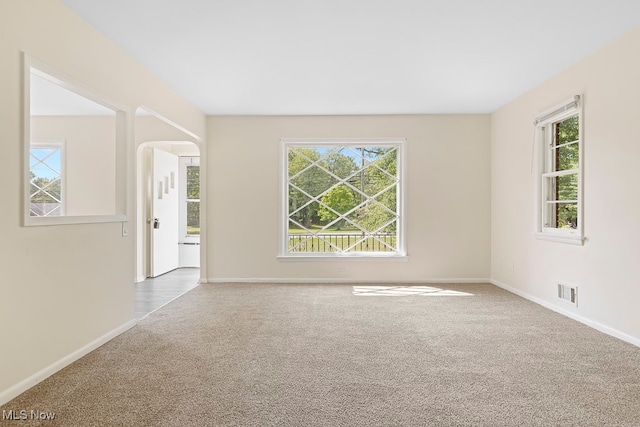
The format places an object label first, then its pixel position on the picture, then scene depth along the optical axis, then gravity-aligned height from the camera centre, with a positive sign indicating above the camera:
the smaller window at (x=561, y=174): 4.15 +0.38
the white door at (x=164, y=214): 6.82 -0.07
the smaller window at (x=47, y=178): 6.32 +0.47
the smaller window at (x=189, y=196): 8.01 +0.26
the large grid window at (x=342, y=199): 6.36 +0.17
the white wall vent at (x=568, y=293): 4.10 -0.82
